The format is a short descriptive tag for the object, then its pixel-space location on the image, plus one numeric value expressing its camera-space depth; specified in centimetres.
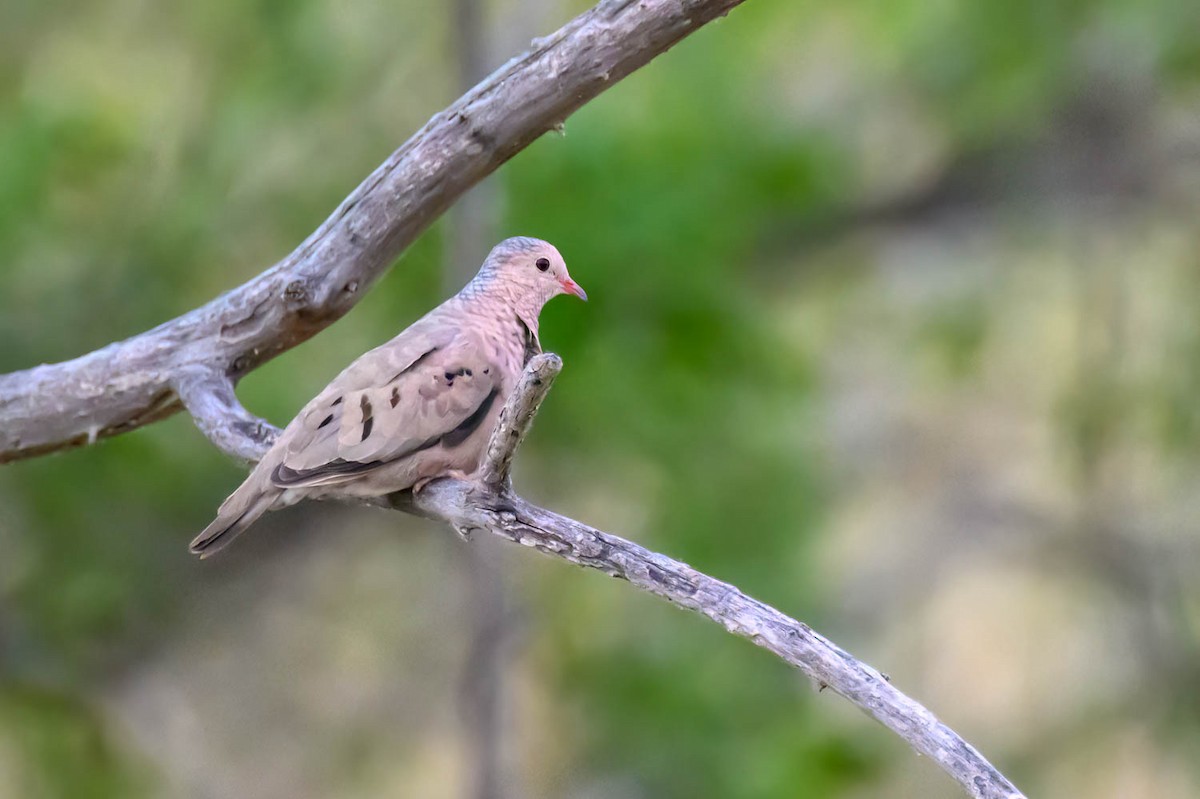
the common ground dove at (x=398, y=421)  594
